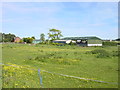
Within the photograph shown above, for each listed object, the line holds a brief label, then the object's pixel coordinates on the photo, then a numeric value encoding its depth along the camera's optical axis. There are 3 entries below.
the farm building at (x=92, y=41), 67.12
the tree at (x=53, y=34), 83.75
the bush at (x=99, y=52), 20.52
